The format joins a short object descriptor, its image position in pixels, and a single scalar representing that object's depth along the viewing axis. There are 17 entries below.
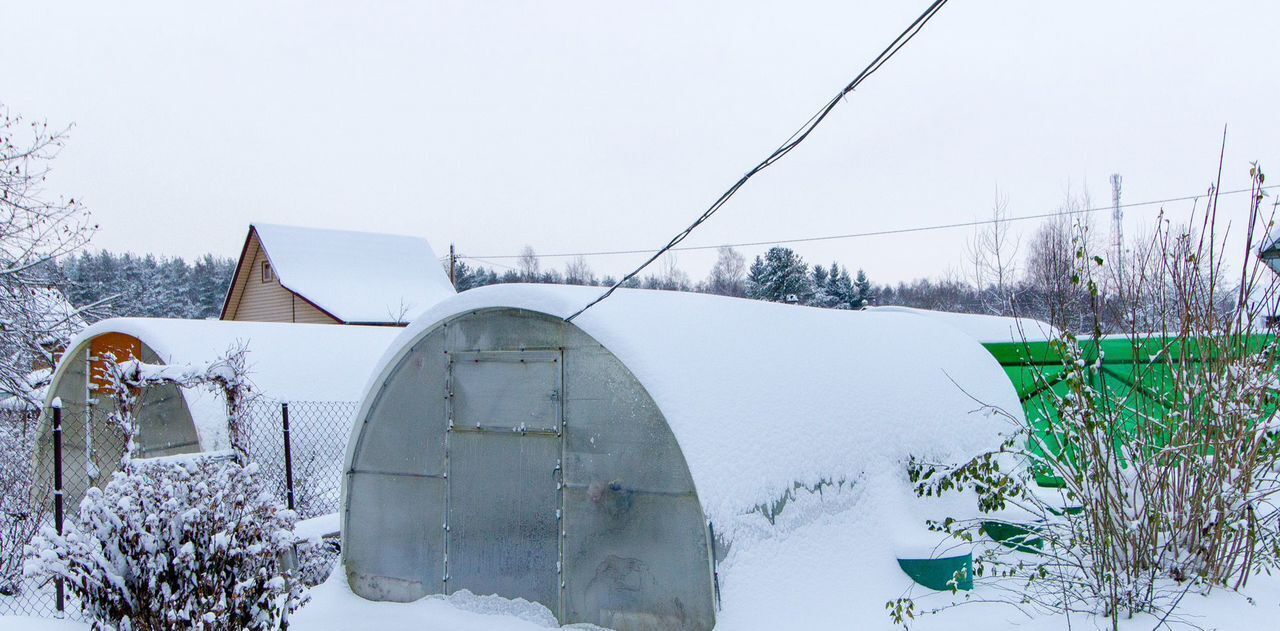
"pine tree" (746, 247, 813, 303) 42.41
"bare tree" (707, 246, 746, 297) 69.94
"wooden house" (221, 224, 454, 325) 27.25
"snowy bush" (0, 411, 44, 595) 7.43
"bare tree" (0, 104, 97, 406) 9.78
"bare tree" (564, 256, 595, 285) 74.12
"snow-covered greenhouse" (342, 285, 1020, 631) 5.36
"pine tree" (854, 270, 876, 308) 48.06
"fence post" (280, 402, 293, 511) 7.51
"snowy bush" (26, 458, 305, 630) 3.84
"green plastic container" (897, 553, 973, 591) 5.95
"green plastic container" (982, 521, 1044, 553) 6.91
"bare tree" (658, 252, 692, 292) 67.75
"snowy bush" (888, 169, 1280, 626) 4.64
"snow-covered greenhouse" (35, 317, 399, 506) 9.22
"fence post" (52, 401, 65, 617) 6.89
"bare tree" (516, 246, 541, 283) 65.56
